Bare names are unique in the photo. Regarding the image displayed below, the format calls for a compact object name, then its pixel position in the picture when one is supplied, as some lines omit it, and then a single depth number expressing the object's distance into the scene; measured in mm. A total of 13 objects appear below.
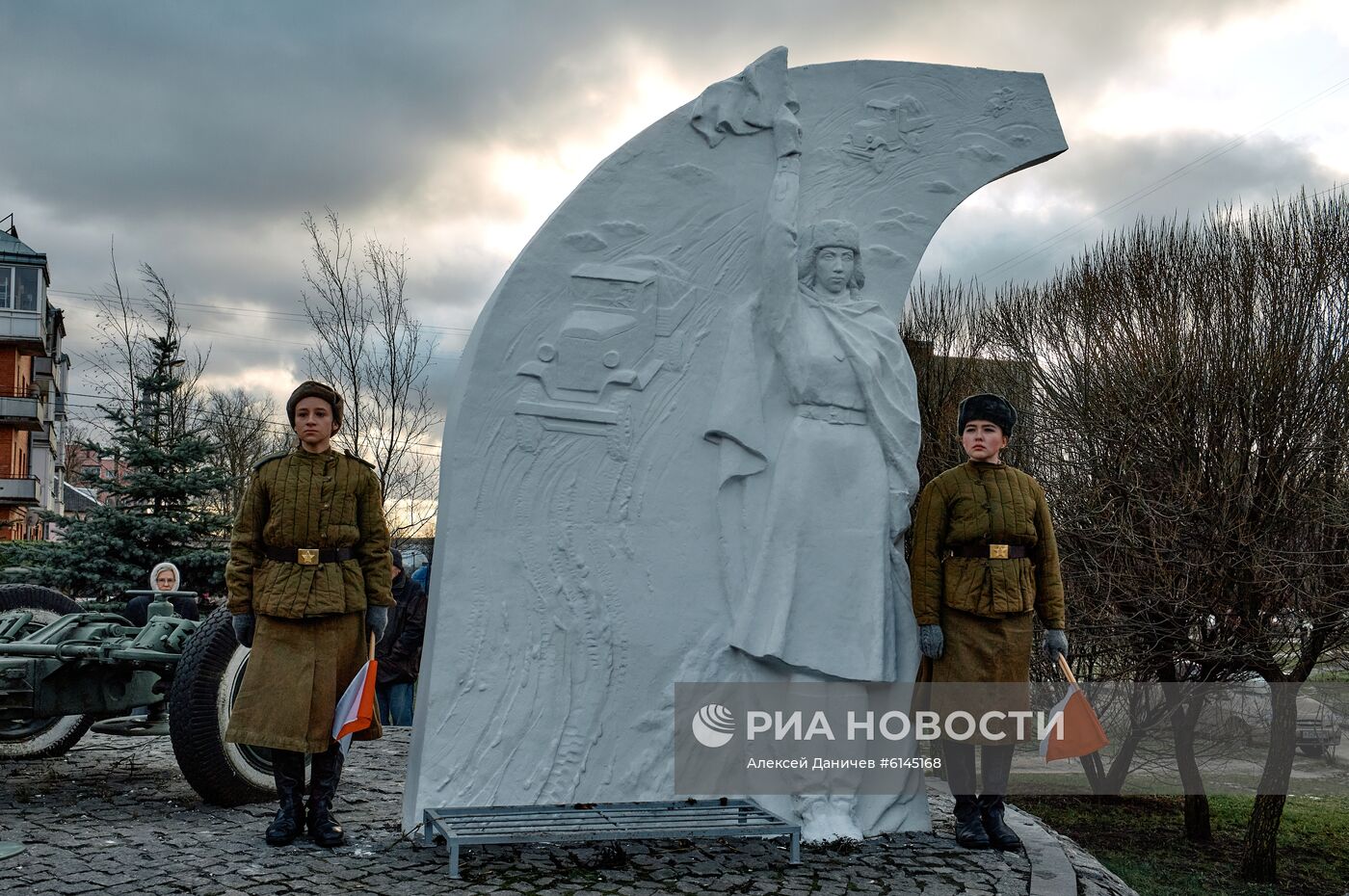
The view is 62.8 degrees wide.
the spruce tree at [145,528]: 10086
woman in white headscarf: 6832
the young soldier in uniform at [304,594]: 4383
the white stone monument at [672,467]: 4688
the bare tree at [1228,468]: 9078
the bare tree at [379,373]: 12516
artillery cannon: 5031
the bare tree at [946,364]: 12555
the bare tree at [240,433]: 23144
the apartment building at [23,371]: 28734
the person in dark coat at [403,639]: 7527
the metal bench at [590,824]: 4219
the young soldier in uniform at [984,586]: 4746
